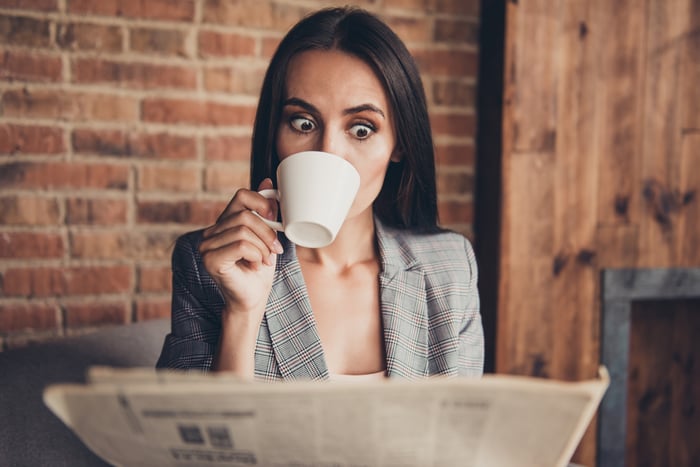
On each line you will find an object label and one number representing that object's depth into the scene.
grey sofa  0.91
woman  0.87
